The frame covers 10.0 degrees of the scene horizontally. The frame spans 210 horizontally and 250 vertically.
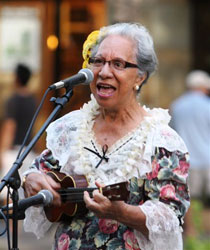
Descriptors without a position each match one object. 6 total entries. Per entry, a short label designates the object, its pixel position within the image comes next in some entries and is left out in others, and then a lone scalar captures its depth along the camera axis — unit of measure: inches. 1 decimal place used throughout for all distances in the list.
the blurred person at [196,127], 562.5
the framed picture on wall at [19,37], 726.9
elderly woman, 219.7
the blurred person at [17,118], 538.0
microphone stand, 204.8
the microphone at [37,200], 208.8
